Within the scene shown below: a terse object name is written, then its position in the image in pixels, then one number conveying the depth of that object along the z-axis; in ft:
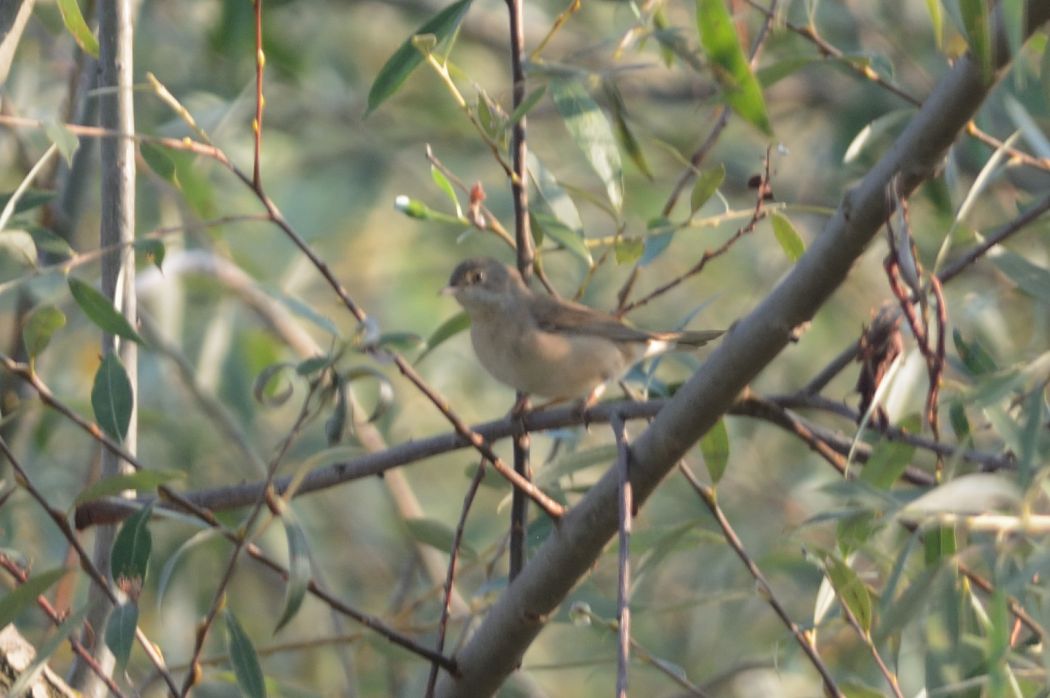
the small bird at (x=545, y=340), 26.45
